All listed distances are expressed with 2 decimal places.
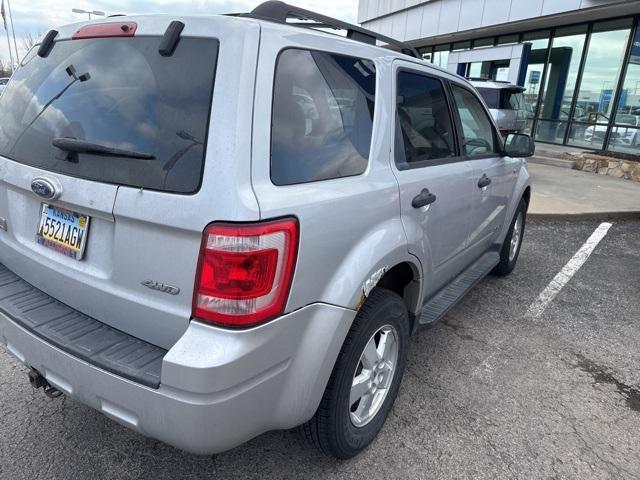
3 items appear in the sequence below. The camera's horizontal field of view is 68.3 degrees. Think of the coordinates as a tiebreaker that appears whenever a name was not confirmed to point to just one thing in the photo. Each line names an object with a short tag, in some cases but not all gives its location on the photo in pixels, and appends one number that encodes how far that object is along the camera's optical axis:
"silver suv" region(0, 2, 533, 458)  1.55
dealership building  12.23
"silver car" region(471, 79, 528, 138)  10.11
